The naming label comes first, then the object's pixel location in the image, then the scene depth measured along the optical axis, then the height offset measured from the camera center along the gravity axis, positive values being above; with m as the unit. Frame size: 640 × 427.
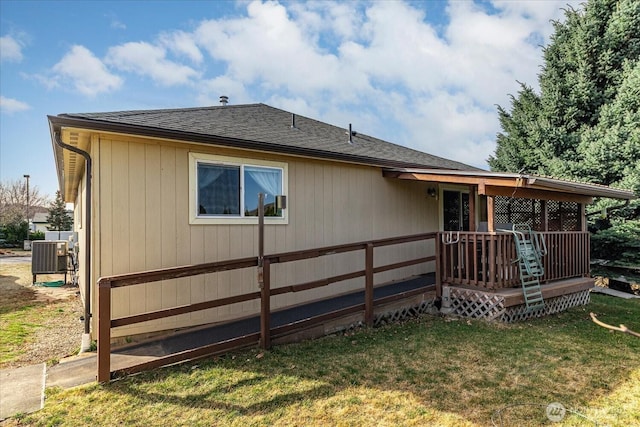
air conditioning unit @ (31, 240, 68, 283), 10.10 -0.94
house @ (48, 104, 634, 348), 4.74 +0.16
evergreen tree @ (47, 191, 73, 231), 28.95 +0.35
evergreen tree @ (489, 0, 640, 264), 11.23 +3.84
